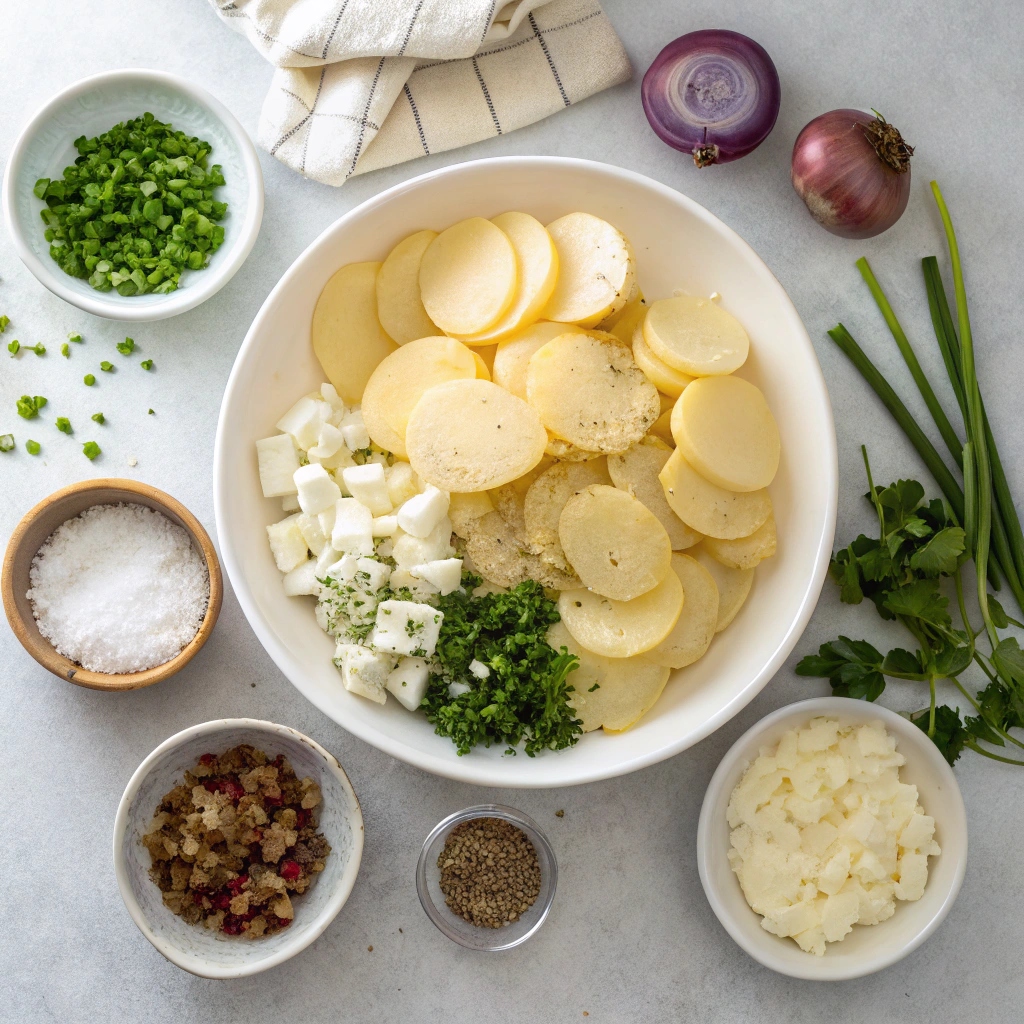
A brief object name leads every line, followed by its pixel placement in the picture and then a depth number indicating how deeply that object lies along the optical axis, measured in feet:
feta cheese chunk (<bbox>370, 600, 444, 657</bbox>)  2.48
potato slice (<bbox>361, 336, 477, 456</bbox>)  2.56
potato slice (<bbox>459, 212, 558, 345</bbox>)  2.53
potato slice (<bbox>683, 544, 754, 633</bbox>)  2.60
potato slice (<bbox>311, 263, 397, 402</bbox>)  2.59
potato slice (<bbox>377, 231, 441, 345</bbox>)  2.60
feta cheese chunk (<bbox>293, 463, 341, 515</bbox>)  2.51
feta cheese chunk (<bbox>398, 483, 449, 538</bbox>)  2.49
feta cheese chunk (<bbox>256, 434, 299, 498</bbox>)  2.56
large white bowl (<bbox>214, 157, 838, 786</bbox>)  2.50
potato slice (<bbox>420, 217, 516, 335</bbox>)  2.54
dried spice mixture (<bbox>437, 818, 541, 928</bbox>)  2.62
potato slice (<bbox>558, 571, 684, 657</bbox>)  2.51
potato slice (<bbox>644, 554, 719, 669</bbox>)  2.56
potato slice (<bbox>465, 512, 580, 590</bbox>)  2.55
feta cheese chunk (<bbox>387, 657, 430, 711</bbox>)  2.51
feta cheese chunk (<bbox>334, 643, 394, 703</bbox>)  2.50
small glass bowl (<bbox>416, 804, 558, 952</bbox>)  2.62
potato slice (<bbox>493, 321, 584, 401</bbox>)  2.56
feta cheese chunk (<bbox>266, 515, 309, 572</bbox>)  2.57
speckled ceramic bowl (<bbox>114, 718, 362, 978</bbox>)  2.53
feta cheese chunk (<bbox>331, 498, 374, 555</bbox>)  2.51
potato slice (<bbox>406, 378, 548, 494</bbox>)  2.51
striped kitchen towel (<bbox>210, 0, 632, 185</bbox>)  2.67
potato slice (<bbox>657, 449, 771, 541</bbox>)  2.51
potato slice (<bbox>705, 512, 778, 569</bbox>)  2.57
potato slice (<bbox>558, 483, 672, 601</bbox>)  2.51
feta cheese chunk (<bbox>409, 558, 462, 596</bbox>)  2.51
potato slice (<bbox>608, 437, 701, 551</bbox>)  2.55
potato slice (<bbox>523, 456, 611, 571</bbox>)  2.54
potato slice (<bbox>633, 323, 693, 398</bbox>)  2.54
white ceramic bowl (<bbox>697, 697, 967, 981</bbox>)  2.60
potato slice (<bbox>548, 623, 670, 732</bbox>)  2.55
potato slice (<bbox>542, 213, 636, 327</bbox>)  2.54
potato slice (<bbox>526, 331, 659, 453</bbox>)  2.51
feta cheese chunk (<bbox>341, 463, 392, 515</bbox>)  2.53
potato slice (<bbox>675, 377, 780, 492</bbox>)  2.50
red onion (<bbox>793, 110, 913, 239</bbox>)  2.64
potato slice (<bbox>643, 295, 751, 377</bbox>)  2.53
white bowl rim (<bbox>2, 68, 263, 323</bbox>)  2.63
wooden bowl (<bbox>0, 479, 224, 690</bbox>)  2.54
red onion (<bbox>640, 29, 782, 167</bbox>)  2.66
